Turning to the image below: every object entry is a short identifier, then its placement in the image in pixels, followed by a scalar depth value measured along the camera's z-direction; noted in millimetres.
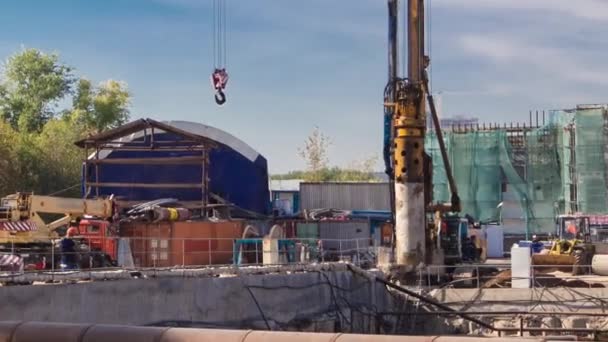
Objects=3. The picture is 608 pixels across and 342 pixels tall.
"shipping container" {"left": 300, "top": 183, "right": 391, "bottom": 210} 55250
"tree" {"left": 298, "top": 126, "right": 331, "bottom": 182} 105125
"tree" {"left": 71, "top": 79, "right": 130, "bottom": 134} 80938
